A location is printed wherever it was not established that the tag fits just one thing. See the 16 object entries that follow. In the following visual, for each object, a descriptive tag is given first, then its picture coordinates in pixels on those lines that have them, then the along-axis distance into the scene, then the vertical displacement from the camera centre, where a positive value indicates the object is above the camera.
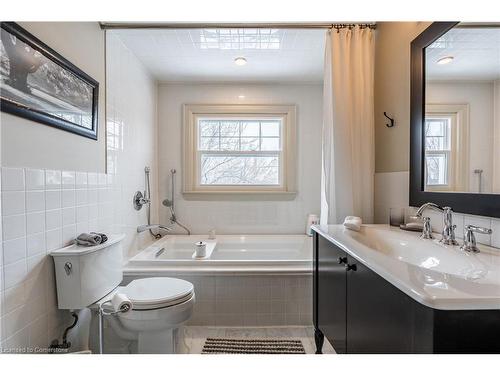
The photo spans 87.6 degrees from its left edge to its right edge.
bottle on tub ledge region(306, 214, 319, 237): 2.88 -0.43
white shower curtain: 1.85 +0.42
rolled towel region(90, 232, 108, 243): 1.49 -0.32
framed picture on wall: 1.07 +0.48
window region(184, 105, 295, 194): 3.03 +0.33
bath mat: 1.71 -1.12
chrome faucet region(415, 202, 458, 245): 1.14 -0.20
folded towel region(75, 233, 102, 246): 1.41 -0.31
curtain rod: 1.84 +1.13
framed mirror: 1.08 +0.31
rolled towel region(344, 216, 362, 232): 1.47 -0.24
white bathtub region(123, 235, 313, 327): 1.94 -0.80
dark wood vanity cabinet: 0.60 -0.41
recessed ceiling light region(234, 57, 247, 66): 2.44 +1.16
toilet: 1.30 -0.62
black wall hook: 1.79 +0.40
